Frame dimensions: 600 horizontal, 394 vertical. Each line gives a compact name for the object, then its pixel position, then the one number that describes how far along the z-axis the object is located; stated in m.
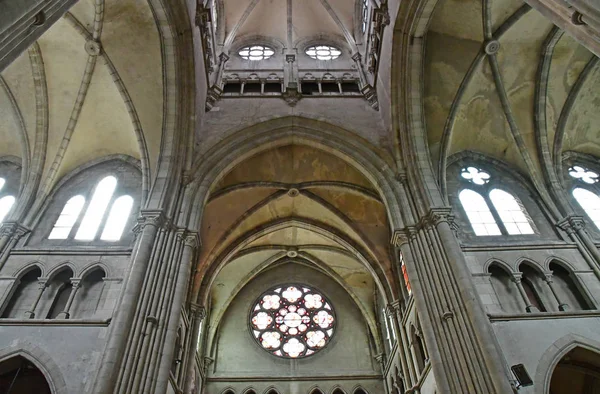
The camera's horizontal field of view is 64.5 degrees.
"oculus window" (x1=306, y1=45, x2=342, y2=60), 20.14
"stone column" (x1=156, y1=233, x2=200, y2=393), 9.12
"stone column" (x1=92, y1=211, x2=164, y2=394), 8.46
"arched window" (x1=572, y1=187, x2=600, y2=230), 13.02
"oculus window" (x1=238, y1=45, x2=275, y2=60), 20.14
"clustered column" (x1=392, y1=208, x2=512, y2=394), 8.91
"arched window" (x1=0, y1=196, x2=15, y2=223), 12.52
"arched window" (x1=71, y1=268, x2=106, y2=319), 10.37
